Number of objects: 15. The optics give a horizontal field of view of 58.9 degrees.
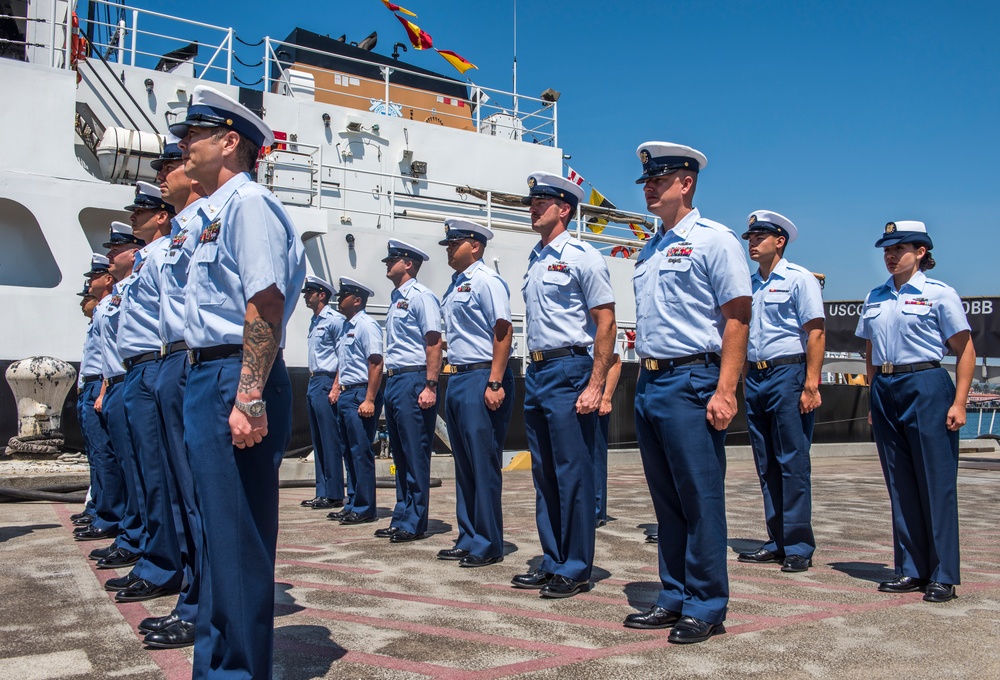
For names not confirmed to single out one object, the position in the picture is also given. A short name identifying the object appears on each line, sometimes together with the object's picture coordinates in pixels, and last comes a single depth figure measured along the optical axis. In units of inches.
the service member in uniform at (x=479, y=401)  196.4
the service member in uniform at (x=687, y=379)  133.5
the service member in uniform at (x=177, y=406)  117.4
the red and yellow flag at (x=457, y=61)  625.6
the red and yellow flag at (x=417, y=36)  626.2
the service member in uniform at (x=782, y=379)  195.9
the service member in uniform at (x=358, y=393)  266.7
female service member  166.7
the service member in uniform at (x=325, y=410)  295.0
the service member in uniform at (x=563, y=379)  166.1
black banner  600.4
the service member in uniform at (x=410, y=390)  230.7
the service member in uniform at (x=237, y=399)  98.3
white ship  382.9
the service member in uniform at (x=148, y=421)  160.7
